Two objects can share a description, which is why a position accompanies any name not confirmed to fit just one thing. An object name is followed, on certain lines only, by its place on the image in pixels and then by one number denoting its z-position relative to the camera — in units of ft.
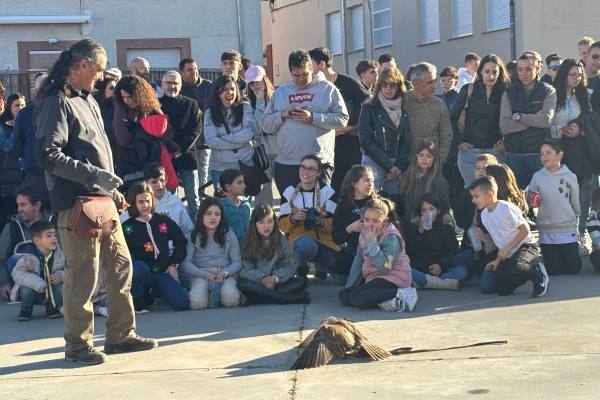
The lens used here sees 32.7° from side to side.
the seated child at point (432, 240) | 29.07
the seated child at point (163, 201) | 29.66
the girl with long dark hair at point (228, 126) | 33.37
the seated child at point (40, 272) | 26.71
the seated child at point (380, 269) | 25.82
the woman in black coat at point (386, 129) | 31.96
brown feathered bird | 20.34
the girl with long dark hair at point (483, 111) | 33.32
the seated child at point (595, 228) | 29.76
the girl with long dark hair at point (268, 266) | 27.27
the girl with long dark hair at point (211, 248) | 27.94
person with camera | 29.71
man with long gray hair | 20.26
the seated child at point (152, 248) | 27.09
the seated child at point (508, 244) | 26.84
